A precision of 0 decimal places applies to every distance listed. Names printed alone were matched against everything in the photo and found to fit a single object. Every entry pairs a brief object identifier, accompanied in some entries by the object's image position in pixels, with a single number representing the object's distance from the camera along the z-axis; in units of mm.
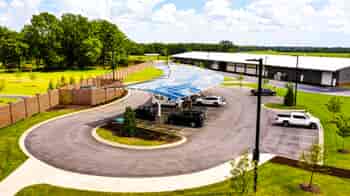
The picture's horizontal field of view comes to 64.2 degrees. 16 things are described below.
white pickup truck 27781
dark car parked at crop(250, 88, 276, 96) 45719
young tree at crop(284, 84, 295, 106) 36750
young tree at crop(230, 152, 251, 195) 12992
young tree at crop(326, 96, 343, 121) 27766
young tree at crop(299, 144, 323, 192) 15112
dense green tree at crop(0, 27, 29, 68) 83625
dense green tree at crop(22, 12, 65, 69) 86188
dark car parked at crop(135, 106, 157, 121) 29542
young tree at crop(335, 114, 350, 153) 20422
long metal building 54125
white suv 37688
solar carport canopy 28578
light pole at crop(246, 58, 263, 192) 14085
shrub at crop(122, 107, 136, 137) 24344
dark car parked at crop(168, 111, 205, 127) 27641
